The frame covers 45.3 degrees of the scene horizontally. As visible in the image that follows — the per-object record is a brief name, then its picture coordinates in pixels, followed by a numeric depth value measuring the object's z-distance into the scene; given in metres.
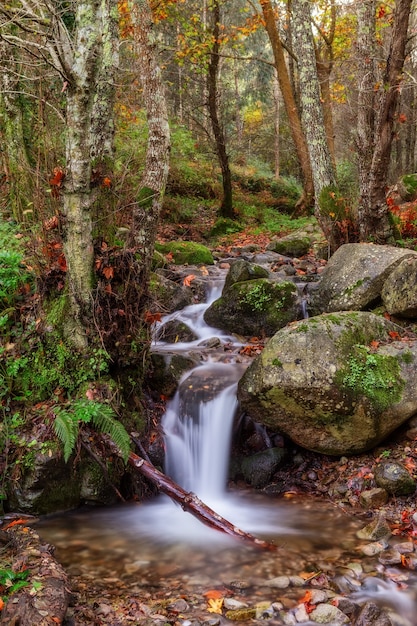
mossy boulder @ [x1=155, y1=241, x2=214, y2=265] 11.20
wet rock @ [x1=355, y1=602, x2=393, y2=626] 3.16
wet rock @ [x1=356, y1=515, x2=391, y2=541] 4.19
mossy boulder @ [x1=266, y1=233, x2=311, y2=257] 11.99
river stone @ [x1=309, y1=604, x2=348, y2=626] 3.24
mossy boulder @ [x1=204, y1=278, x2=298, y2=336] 7.67
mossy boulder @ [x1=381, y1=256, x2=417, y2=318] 6.21
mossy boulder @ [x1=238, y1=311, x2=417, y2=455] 5.15
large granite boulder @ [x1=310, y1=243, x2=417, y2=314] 6.91
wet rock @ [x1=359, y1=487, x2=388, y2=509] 4.72
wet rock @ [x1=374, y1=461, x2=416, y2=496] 4.70
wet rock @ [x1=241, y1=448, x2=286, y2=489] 5.54
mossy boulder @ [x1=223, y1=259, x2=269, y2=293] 8.52
